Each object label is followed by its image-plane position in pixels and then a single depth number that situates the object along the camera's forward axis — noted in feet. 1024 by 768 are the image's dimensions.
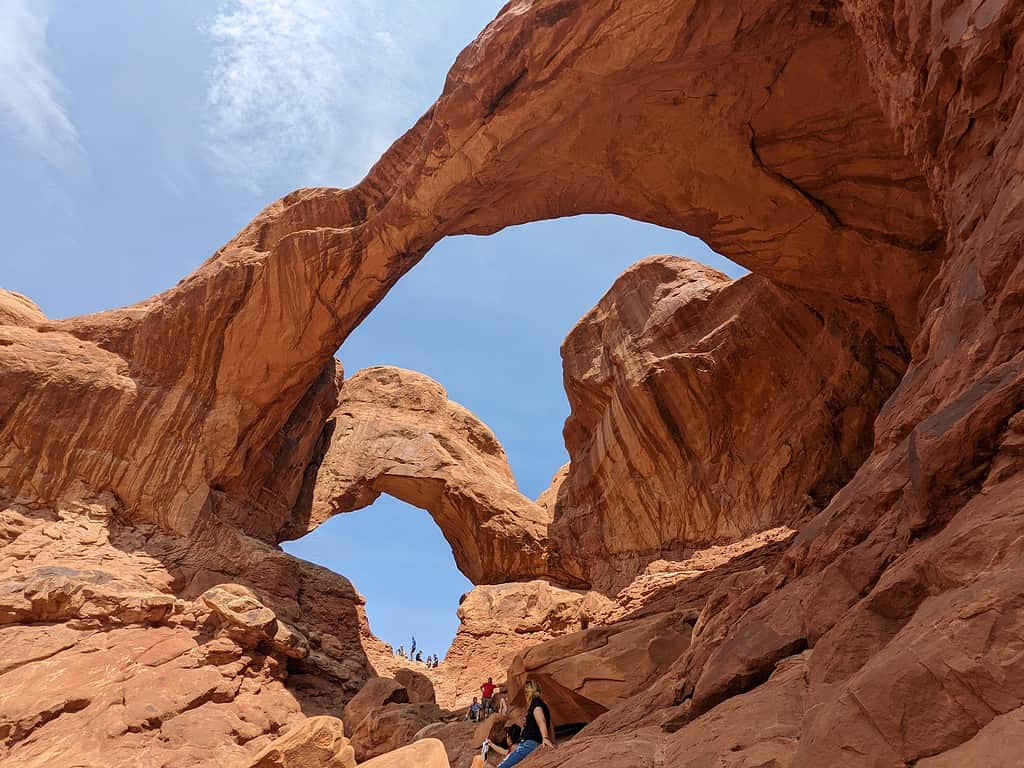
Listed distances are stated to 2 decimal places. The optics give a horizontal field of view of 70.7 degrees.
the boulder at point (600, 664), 32.04
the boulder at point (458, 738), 33.96
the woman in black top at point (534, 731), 25.60
